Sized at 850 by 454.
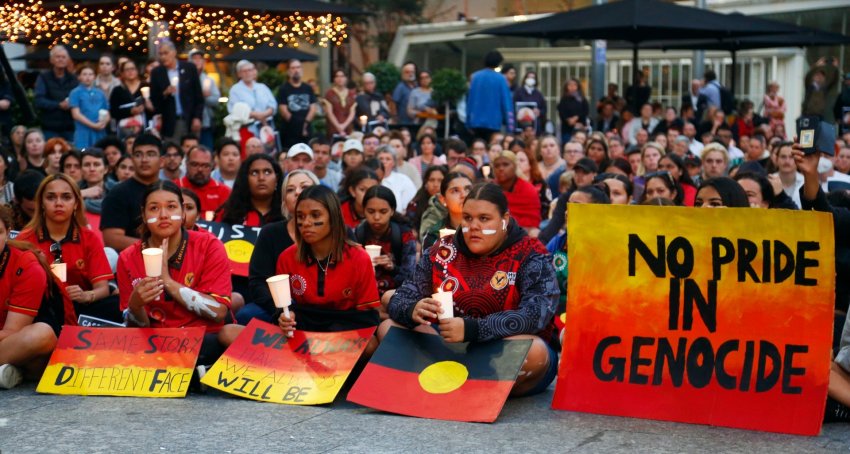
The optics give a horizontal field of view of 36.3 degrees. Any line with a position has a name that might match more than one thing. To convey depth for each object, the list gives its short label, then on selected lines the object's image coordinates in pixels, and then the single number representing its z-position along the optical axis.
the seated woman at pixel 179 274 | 7.13
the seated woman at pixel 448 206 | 9.48
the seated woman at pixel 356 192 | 9.65
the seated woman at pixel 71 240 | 7.95
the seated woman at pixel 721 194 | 7.50
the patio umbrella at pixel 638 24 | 16.31
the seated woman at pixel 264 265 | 7.73
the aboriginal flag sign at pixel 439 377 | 6.20
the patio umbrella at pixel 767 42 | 20.88
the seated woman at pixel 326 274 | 7.12
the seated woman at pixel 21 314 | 6.96
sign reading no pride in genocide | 5.98
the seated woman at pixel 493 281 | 6.43
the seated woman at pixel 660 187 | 9.80
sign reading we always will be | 6.66
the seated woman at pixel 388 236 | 8.38
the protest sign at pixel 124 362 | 6.80
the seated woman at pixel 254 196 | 9.48
